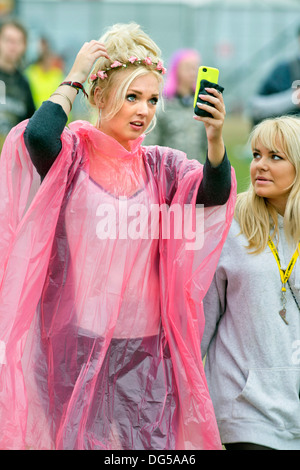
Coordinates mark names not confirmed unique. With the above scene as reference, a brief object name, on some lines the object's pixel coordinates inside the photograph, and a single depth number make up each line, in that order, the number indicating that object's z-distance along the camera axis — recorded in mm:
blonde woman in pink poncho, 4875
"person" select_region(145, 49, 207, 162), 11484
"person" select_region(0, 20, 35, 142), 11977
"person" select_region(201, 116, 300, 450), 5398
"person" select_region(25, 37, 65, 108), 17500
